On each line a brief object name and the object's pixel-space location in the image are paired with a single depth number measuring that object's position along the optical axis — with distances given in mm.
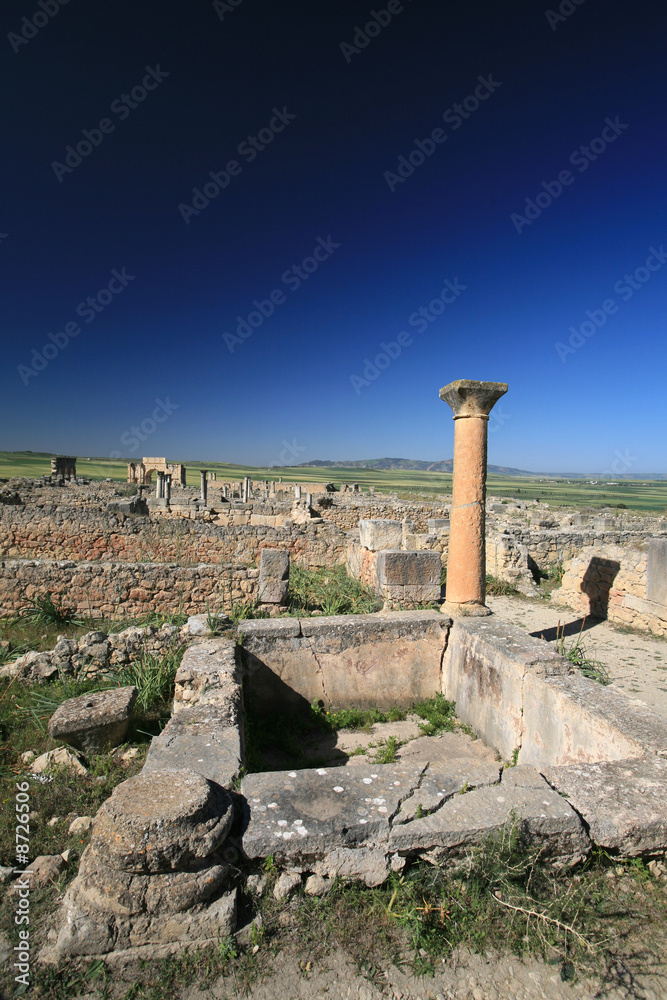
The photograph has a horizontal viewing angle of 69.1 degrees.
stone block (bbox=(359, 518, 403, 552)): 10125
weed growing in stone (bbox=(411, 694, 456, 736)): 4938
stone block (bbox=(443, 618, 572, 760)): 4242
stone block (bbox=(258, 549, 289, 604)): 7949
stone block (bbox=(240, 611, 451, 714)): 5219
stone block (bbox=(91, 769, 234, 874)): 2102
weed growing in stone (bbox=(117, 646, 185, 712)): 4844
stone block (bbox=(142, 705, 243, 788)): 2982
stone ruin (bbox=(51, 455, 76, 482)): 37375
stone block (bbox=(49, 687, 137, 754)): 3949
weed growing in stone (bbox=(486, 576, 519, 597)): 11688
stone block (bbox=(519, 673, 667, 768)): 3232
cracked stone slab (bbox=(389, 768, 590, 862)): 2434
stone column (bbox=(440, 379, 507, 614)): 5980
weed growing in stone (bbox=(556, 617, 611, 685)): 5238
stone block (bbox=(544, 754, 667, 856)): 2500
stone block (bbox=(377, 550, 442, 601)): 6617
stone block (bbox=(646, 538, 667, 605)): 8586
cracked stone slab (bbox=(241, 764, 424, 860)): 2387
